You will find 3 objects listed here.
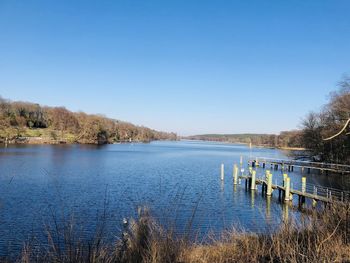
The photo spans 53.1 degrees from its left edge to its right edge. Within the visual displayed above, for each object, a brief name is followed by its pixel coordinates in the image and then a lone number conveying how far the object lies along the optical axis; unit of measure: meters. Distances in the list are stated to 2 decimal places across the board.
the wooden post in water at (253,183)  38.18
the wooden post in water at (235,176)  41.59
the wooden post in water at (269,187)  34.59
